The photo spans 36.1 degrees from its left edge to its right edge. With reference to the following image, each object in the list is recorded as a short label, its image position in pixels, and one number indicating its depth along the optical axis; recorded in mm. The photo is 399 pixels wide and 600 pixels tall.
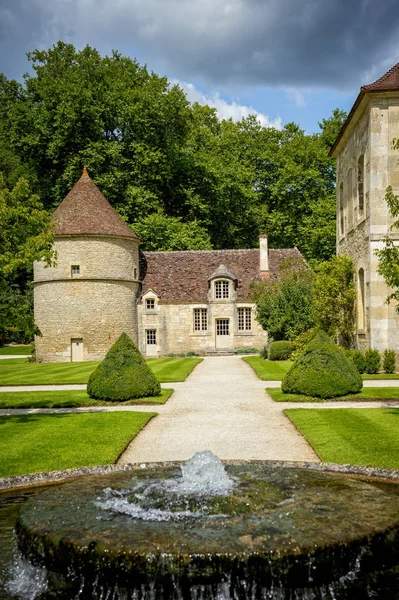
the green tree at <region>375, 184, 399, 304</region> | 12677
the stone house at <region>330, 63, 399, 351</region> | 21062
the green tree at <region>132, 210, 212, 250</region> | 40250
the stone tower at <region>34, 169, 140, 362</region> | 33906
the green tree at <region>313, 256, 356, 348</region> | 24734
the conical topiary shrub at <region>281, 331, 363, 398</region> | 15445
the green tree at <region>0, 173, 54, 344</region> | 12883
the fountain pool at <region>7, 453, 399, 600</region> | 4520
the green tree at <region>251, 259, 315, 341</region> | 29895
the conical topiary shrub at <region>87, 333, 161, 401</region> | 15758
